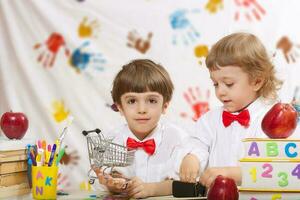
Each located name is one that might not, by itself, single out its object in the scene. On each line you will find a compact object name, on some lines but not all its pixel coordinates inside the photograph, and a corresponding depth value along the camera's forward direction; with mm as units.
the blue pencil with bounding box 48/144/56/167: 2186
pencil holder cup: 2160
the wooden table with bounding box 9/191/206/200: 2174
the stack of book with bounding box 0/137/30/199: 2215
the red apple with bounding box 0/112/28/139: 2305
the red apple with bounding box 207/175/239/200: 1926
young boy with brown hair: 2246
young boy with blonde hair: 2148
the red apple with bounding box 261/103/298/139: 1998
